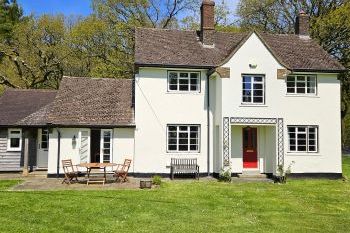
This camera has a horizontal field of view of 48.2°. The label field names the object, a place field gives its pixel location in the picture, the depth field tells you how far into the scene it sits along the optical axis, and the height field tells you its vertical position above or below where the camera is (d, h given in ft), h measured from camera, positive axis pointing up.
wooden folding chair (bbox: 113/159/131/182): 62.34 -3.91
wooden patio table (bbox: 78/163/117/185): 58.79 -3.01
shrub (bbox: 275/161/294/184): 66.18 -4.49
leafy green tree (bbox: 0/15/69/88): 126.82 +30.25
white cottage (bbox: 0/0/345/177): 68.49 +5.67
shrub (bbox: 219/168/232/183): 65.05 -4.53
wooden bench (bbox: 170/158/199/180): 68.44 -3.33
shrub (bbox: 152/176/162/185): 59.47 -5.04
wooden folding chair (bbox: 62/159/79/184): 60.39 -4.08
